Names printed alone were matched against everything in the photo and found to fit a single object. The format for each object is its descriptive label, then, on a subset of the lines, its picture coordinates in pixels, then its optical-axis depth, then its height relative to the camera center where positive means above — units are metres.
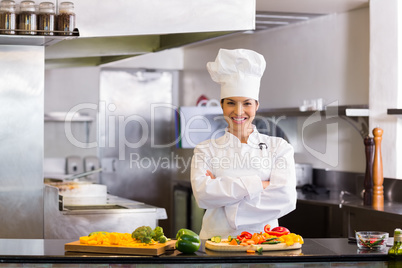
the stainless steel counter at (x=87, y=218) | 3.91 -0.54
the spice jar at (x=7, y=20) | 3.25 +0.59
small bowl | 2.54 -0.43
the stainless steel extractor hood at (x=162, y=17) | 3.50 +0.67
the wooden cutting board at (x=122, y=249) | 2.36 -0.44
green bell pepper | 2.39 -0.42
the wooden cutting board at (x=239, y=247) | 2.45 -0.44
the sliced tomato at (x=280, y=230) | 2.62 -0.40
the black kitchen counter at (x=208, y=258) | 2.31 -0.47
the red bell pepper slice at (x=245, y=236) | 2.54 -0.42
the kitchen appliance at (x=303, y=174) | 5.53 -0.35
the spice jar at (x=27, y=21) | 3.27 +0.59
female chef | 3.01 -0.16
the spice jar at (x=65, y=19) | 3.31 +0.61
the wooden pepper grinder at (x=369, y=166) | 4.45 -0.22
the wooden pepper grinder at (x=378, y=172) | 4.41 -0.26
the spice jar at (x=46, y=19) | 3.29 +0.60
